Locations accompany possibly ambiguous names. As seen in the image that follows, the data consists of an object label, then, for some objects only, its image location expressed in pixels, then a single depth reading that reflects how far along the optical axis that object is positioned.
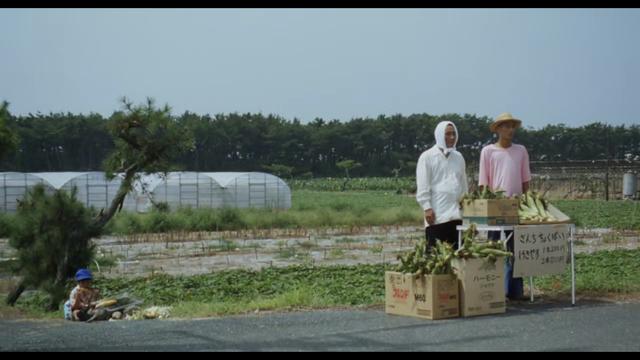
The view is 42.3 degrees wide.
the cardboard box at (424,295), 7.29
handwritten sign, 8.07
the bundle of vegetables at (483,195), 8.02
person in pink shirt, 8.48
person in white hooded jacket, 8.08
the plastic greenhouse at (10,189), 32.75
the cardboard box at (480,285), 7.45
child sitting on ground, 9.12
